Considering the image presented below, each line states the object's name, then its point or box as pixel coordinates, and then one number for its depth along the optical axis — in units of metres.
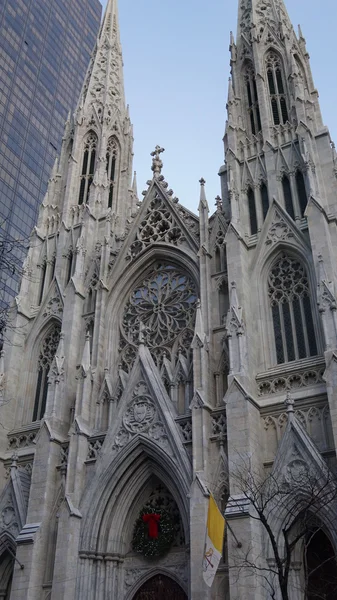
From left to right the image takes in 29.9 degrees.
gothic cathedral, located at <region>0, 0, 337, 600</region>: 18.73
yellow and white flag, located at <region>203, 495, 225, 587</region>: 16.30
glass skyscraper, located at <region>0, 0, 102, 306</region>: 51.88
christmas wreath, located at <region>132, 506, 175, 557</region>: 20.80
